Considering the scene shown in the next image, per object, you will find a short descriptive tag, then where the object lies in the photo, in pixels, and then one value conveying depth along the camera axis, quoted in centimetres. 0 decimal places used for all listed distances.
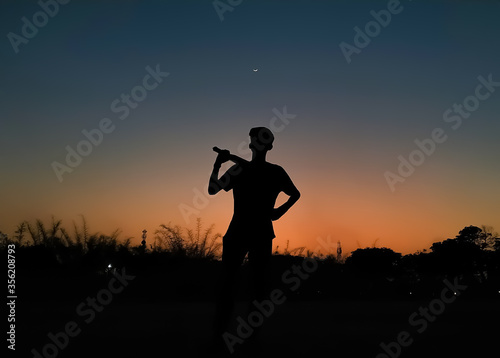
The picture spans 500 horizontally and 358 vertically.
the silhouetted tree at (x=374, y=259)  1448
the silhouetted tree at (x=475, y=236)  3159
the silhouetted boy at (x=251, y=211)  396
